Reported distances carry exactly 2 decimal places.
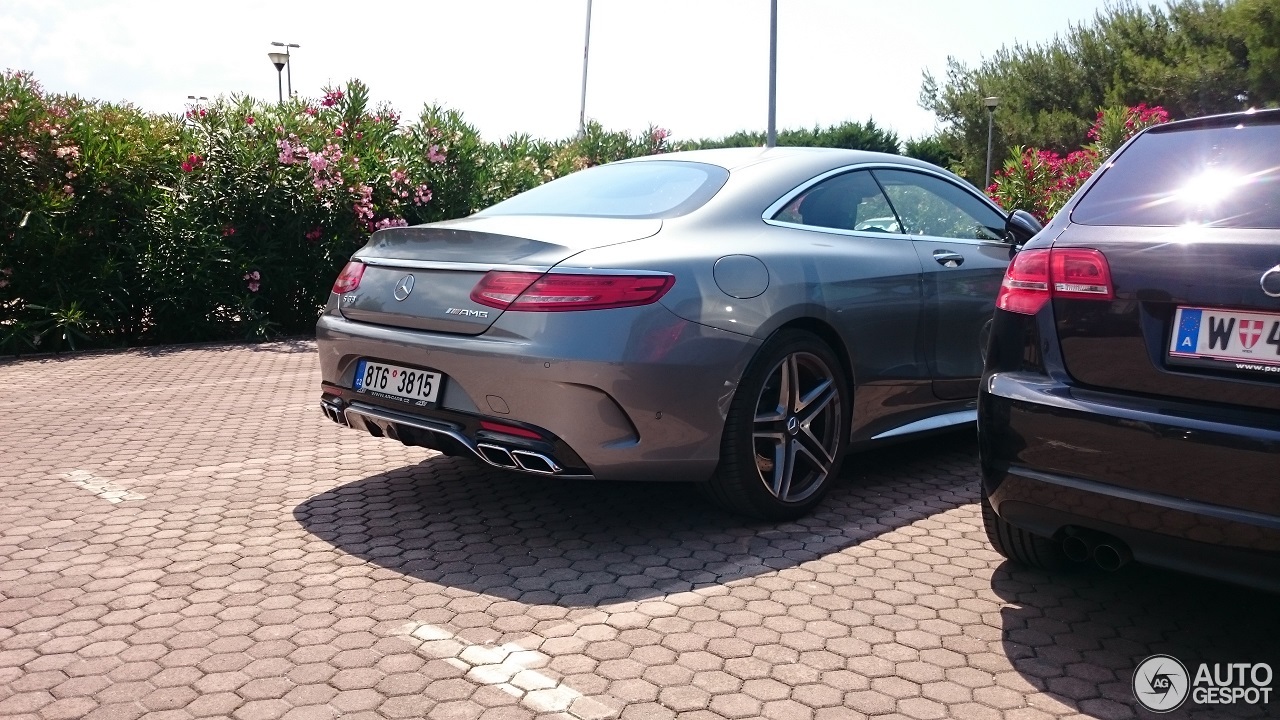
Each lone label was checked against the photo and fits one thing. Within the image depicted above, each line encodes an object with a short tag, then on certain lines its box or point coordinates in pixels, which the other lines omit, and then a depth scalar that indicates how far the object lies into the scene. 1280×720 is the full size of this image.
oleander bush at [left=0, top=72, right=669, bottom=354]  10.51
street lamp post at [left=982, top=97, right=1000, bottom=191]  45.59
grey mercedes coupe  3.97
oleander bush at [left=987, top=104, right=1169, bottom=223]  13.71
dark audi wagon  2.94
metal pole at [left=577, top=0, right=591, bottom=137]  42.16
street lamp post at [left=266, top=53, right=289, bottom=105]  34.53
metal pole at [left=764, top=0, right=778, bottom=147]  24.77
